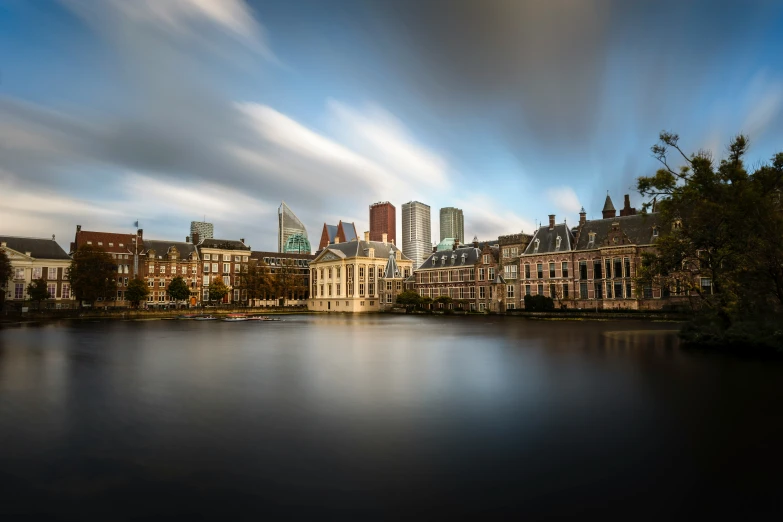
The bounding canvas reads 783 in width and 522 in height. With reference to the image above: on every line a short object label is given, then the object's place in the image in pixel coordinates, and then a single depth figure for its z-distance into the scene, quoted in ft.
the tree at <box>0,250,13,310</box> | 226.87
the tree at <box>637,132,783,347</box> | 84.33
